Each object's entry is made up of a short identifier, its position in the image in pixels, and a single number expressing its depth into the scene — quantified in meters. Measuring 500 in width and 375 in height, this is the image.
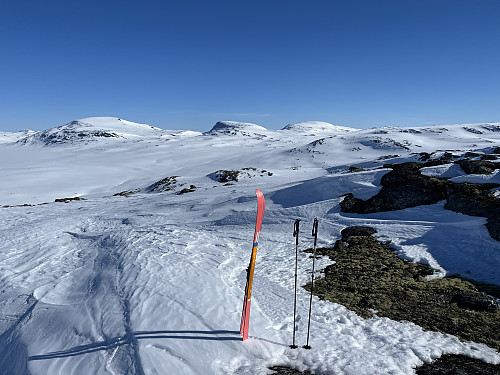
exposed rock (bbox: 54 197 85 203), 32.80
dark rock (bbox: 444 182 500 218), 14.36
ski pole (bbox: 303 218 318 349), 6.38
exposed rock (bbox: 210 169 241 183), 39.97
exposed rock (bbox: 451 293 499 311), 8.23
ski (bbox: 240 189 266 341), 6.26
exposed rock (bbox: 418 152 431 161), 30.79
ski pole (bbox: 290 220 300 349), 6.44
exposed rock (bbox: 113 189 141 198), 38.03
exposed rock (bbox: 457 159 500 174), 18.70
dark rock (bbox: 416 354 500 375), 5.88
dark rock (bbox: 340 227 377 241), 14.86
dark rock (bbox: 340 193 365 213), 18.12
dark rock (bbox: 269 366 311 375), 5.73
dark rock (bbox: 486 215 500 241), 12.33
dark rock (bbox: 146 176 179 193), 38.37
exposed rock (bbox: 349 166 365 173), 29.62
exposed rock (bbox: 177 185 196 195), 31.39
